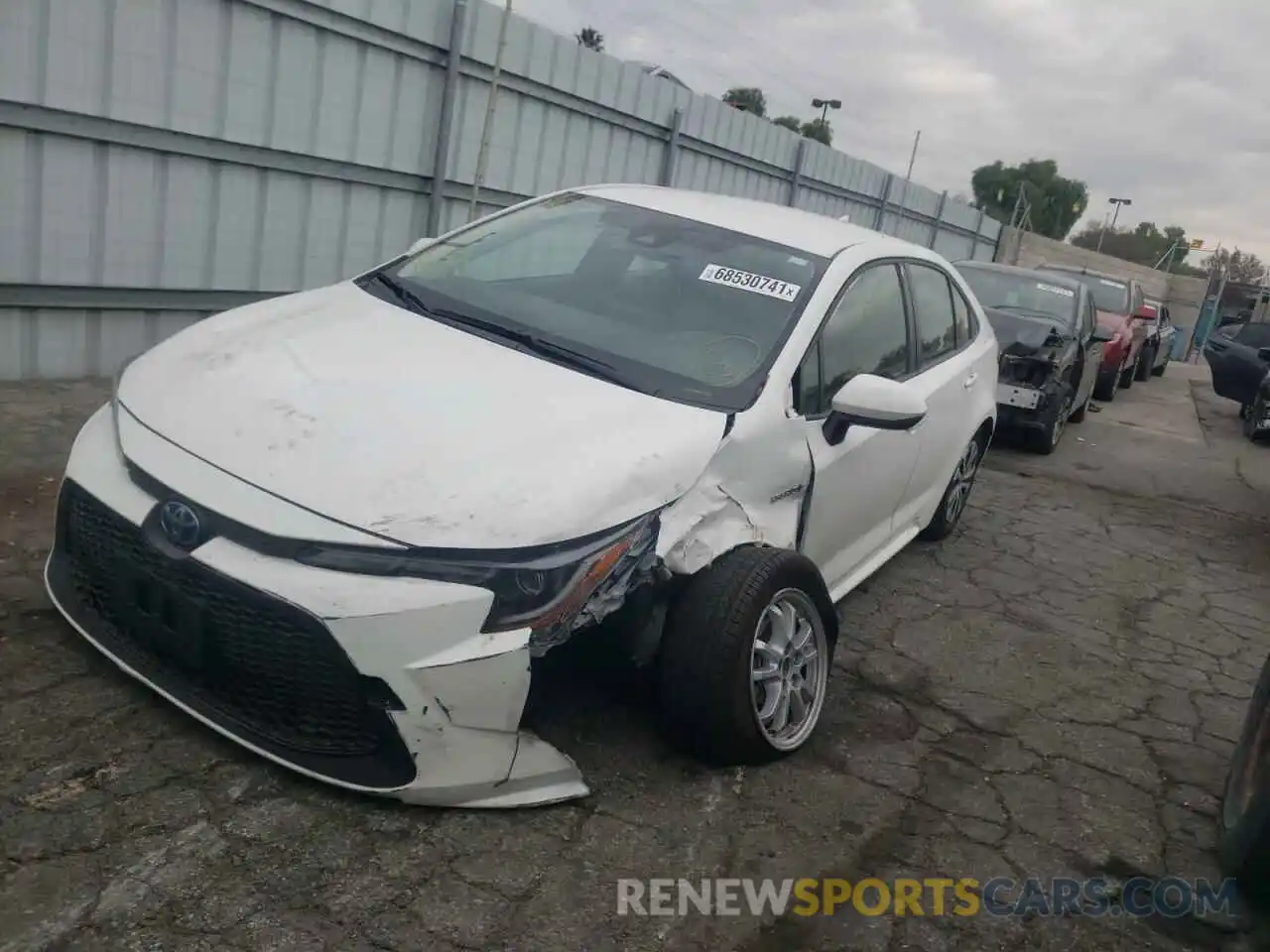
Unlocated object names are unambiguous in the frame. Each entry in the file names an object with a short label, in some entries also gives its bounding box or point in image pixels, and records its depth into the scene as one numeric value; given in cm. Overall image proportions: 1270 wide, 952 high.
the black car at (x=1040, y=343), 867
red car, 1319
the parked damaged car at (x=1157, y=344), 1673
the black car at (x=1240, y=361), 1123
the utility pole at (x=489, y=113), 730
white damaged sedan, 249
